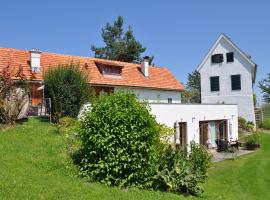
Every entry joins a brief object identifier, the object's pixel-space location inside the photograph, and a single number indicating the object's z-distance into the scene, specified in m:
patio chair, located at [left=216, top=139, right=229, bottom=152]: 25.62
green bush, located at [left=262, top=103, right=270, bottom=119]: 43.68
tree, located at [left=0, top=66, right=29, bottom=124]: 17.39
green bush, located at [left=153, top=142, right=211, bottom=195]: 11.27
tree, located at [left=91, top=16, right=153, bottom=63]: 53.66
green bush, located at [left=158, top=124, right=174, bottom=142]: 16.60
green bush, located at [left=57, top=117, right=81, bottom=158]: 12.51
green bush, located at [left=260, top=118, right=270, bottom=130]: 37.28
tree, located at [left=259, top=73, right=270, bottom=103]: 45.33
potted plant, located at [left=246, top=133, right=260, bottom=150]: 27.00
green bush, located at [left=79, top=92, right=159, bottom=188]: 10.91
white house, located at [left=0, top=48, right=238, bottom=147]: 24.47
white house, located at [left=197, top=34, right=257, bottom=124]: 37.59
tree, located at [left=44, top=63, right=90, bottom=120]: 20.47
